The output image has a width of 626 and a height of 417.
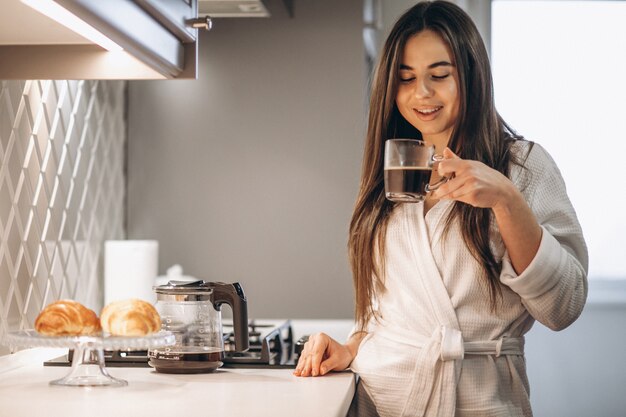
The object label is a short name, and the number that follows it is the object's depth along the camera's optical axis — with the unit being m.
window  3.54
